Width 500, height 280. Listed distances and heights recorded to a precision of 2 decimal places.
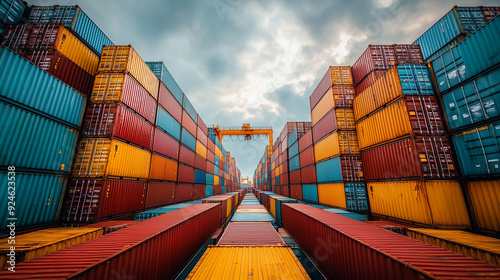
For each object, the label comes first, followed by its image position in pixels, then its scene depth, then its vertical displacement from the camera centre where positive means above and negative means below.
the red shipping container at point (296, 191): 22.18 -1.42
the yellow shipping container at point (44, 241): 4.84 -1.96
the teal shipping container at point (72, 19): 11.77 +11.39
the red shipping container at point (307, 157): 19.00 +2.78
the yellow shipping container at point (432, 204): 8.07 -1.19
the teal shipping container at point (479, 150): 7.32 +1.35
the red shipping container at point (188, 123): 20.53 +7.36
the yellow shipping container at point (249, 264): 4.83 -2.59
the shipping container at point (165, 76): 16.17 +10.26
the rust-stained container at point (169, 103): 15.72 +7.72
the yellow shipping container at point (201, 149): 24.99 +4.91
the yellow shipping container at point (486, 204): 7.18 -1.05
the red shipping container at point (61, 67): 9.60 +6.68
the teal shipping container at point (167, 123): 15.14 +5.55
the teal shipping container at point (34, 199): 6.72 -0.66
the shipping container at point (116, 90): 10.77 +5.91
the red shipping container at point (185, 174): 18.89 +0.96
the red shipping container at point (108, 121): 10.12 +3.67
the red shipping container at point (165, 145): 14.64 +3.43
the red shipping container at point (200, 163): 24.20 +2.82
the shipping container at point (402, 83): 10.03 +5.78
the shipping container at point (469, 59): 7.54 +5.87
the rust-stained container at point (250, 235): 7.49 -2.63
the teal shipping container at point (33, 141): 6.85 +1.88
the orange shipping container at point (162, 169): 13.99 +1.20
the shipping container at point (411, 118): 9.41 +3.48
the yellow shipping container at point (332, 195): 13.05 -1.15
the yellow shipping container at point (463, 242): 4.89 -2.11
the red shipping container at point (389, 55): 13.04 +9.39
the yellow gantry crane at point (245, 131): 40.59 +11.83
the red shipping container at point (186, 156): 19.22 +3.11
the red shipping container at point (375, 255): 3.68 -1.93
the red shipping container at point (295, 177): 23.09 +0.58
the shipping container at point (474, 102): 7.36 +3.64
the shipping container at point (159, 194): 13.15 -0.97
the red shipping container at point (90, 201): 8.77 -0.94
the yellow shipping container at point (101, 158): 9.48 +1.36
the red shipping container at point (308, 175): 18.20 +0.71
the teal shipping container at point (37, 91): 7.07 +4.28
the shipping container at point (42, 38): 9.94 +8.43
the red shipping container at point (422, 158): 8.77 +1.12
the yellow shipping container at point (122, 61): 11.50 +8.23
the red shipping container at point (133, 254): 3.69 -1.91
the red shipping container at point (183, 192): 17.86 -1.11
